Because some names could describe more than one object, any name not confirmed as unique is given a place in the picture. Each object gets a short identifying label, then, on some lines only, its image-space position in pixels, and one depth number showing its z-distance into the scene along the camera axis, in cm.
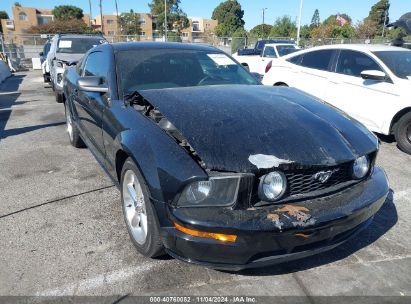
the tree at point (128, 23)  6912
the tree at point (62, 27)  6122
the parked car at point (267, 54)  1336
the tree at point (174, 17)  6750
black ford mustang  212
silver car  894
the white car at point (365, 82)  548
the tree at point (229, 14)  9516
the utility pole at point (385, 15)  5904
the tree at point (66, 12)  7500
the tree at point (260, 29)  7672
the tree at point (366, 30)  5359
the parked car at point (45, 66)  1263
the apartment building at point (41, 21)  7650
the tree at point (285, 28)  6352
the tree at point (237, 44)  3434
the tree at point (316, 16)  11431
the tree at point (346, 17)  8940
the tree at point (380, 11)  7952
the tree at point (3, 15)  8764
